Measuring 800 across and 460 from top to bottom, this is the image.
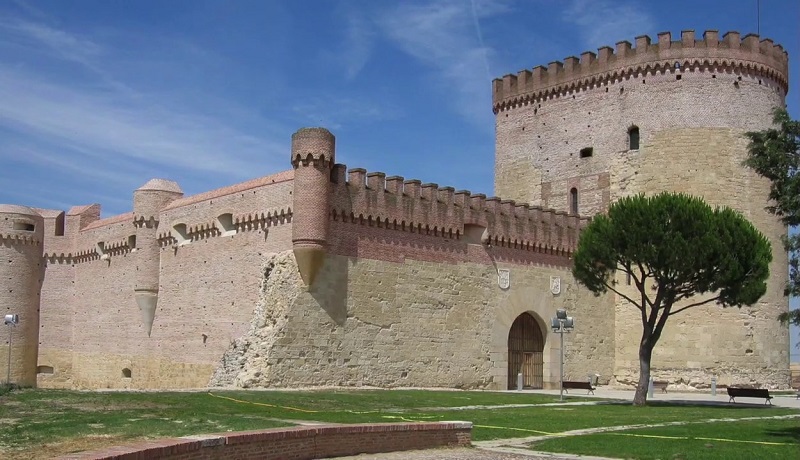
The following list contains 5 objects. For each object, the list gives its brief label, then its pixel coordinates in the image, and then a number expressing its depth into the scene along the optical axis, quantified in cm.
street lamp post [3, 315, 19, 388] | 3512
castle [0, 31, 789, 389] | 2748
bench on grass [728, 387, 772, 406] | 2516
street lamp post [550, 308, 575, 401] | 2647
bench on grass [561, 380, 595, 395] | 2951
